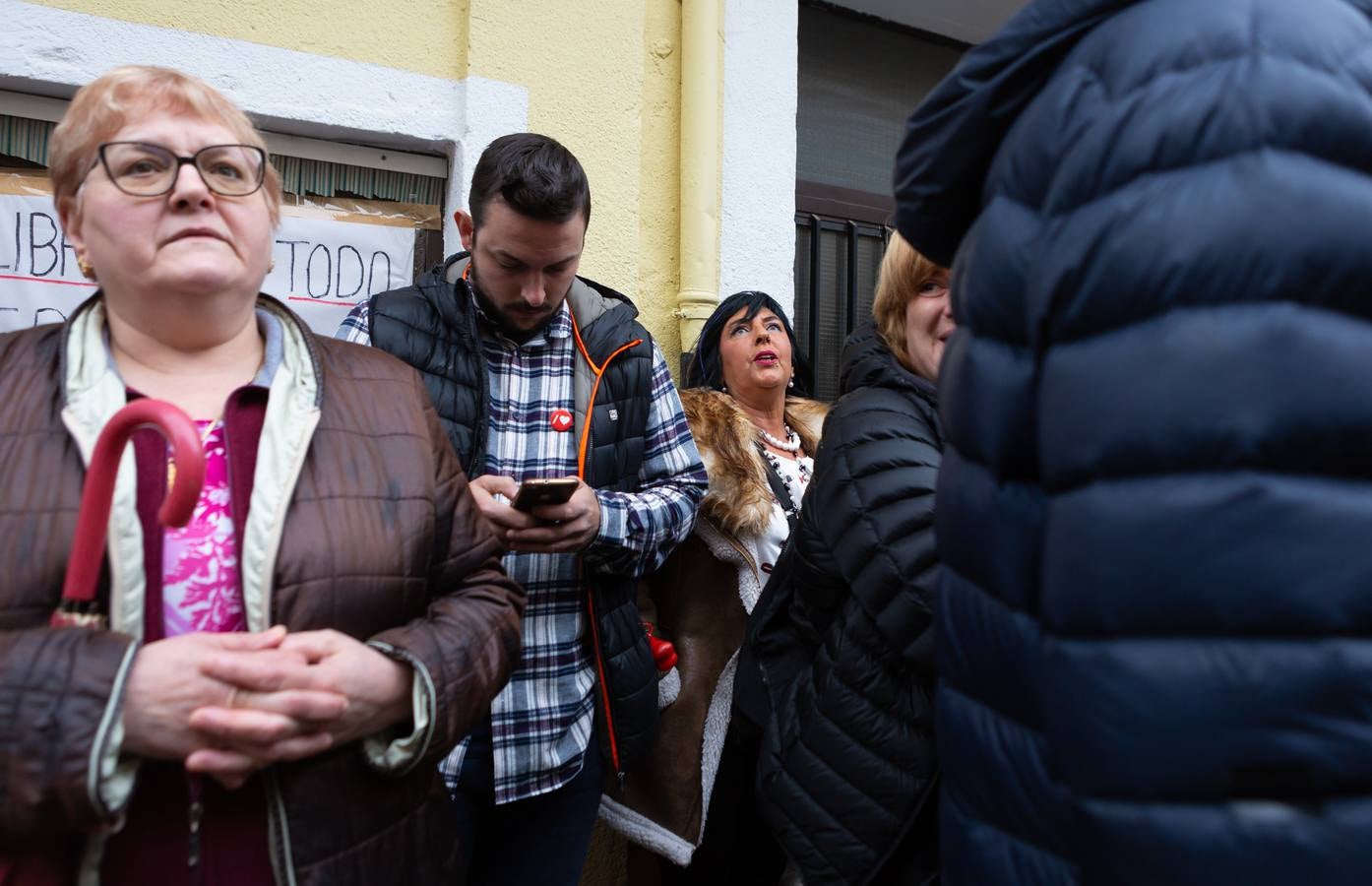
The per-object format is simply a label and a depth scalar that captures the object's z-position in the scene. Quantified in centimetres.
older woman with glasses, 105
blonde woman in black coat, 144
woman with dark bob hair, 245
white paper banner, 251
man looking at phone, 196
